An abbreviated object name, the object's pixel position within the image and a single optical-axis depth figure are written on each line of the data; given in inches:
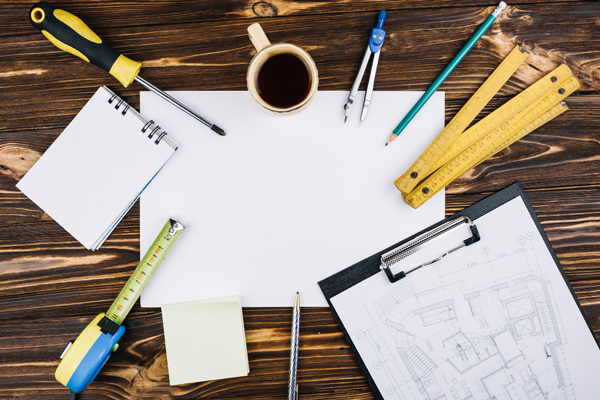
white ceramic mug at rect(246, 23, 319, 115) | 25.8
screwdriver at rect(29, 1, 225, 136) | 28.5
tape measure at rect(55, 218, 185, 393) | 29.0
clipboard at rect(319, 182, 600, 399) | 30.2
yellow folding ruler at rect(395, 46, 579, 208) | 29.4
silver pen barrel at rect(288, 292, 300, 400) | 30.0
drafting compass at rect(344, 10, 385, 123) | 28.7
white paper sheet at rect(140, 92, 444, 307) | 30.1
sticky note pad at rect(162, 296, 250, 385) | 30.0
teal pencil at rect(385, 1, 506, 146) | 29.3
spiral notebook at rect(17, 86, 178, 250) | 30.2
